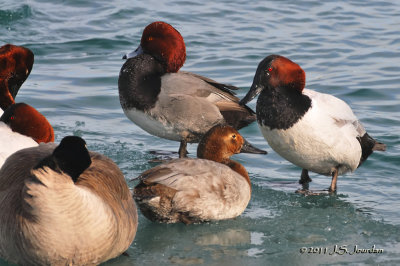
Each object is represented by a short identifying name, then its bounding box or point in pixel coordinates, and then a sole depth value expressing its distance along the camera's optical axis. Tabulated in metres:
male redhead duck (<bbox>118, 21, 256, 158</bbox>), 13.74
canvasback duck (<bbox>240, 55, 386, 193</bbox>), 12.01
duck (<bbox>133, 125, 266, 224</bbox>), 9.96
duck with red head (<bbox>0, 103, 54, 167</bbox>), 10.99
